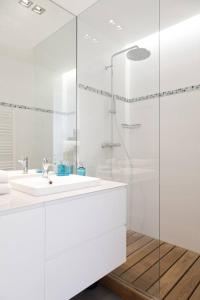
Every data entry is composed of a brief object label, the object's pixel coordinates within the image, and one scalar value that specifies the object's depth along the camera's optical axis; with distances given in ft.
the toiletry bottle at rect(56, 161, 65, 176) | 6.10
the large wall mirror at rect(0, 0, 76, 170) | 5.41
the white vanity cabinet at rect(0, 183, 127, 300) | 3.27
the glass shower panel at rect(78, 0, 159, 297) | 6.75
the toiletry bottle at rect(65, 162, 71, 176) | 6.23
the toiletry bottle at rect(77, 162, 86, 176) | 6.51
